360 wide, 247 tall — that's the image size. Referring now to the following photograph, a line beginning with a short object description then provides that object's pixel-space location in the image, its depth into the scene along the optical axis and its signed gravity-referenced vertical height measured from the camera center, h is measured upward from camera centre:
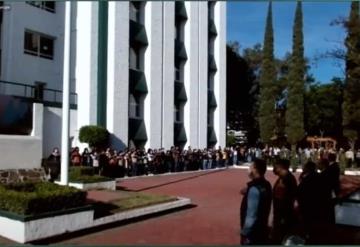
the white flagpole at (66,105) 11.23 +0.99
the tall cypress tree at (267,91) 29.33 +3.59
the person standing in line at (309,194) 8.62 -0.75
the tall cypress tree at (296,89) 32.41 +3.96
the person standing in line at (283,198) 7.29 -0.69
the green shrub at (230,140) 37.63 +0.71
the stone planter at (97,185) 15.28 -1.11
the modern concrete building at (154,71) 24.50 +4.48
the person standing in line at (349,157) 32.38 -0.46
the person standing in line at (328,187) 8.94 -0.67
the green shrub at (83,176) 15.44 -0.83
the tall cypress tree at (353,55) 16.44 +3.15
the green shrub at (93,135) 22.58 +0.64
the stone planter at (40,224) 9.12 -1.41
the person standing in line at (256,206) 5.65 -0.64
